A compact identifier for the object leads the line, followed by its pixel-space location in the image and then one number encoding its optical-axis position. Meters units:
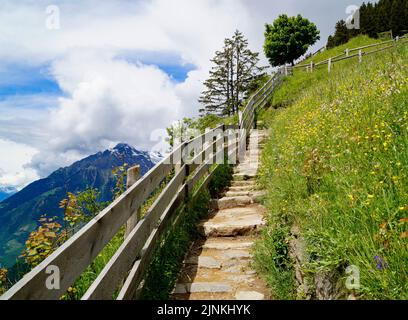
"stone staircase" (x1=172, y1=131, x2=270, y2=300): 4.37
